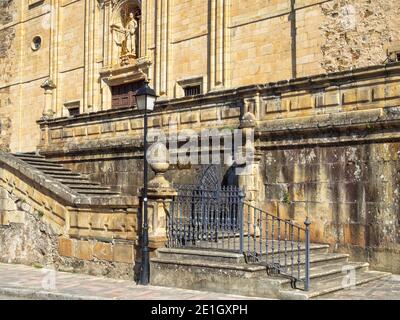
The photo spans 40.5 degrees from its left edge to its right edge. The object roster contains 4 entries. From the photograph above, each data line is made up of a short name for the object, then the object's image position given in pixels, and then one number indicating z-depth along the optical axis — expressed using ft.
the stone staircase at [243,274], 26.99
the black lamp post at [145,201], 32.17
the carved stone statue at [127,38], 67.72
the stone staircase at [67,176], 47.74
